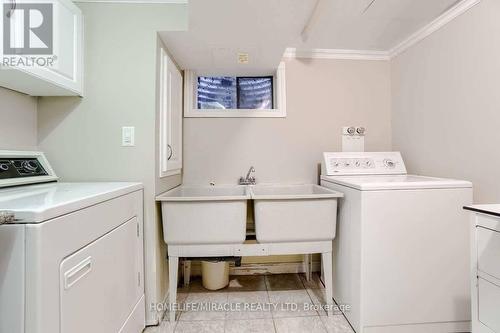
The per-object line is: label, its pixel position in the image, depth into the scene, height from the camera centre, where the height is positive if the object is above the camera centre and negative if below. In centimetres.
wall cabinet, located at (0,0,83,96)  117 +63
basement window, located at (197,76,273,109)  251 +77
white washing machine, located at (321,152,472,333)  152 -54
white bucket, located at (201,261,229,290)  212 -92
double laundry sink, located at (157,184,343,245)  167 -35
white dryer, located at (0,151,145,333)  74 -32
